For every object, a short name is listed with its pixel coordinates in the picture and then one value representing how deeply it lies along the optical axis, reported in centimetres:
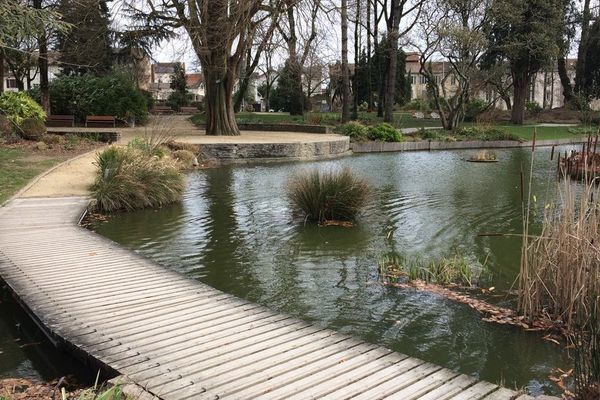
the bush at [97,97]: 2355
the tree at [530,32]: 2873
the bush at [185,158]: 1421
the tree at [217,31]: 1683
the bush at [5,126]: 1591
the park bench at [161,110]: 3479
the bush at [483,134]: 2338
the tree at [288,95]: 3609
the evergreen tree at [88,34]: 2120
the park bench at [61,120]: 2191
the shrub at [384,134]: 2112
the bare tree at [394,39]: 2605
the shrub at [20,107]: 1689
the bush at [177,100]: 4307
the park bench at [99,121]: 2188
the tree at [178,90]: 4398
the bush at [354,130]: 2153
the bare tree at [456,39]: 2400
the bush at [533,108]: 4166
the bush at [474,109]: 3475
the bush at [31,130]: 1633
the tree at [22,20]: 626
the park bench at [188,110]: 3894
